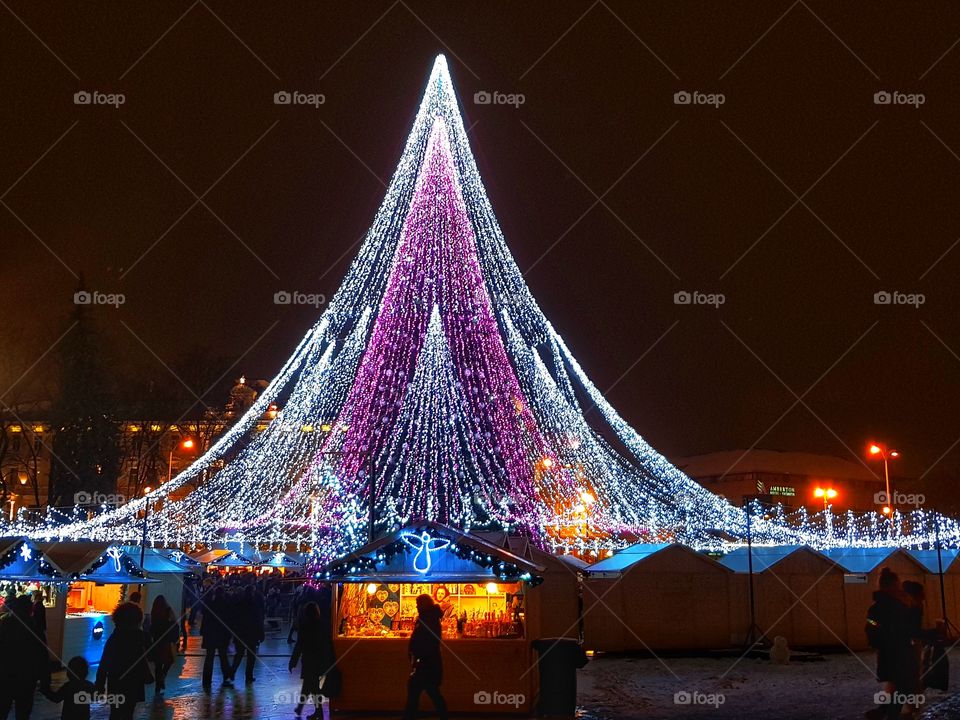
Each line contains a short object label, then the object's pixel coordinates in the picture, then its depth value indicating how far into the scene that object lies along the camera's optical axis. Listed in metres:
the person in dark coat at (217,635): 15.09
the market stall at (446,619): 11.98
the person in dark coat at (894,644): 10.00
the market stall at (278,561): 30.00
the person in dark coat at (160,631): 13.34
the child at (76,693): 7.62
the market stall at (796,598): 22.00
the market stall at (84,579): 16.61
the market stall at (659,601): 21.44
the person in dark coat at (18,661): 9.28
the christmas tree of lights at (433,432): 20.88
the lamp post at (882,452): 30.27
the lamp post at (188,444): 37.33
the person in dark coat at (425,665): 10.60
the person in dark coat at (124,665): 9.23
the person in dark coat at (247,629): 15.35
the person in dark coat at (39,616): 13.14
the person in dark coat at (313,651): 12.05
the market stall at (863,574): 22.44
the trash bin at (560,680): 11.77
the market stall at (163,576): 22.28
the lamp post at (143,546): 19.88
